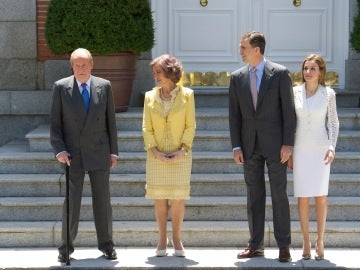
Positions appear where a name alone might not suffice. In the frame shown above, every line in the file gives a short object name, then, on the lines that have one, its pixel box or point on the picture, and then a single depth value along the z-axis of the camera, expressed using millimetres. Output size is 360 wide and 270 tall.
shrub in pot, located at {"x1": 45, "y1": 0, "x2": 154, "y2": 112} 17540
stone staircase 15233
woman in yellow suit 14102
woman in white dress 13981
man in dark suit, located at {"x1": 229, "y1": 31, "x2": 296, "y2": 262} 13913
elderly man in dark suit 13973
